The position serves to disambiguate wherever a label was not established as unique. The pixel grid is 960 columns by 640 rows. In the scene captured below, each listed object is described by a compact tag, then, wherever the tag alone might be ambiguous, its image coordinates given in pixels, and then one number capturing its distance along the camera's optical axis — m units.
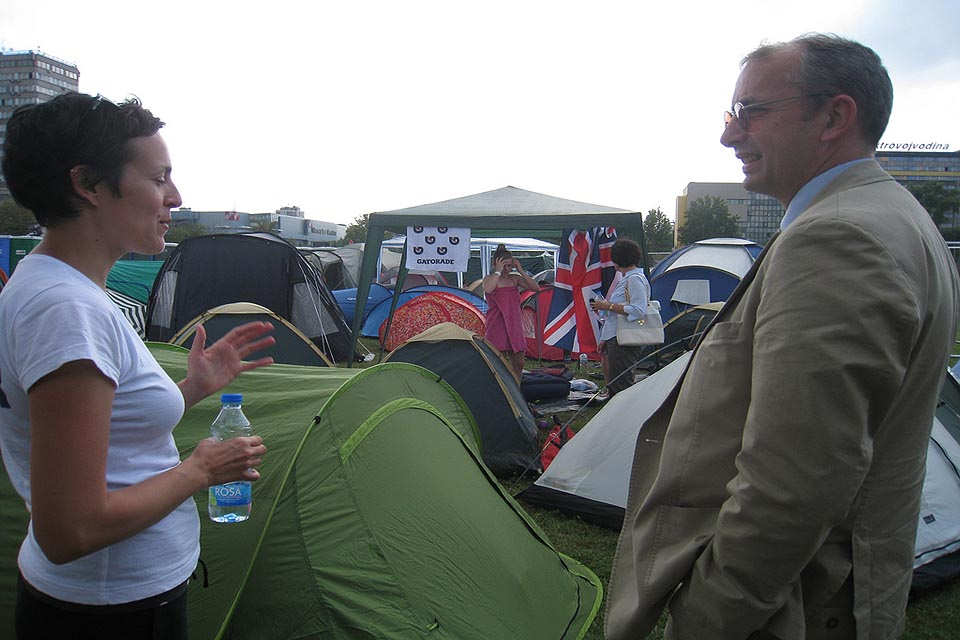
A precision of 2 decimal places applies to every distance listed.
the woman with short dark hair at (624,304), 6.44
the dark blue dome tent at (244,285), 8.70
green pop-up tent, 2.34
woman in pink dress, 7.11
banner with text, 8.09
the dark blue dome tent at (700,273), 11.10
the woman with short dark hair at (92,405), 1.05
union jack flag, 8.15
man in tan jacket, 1.03
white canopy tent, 16.55
